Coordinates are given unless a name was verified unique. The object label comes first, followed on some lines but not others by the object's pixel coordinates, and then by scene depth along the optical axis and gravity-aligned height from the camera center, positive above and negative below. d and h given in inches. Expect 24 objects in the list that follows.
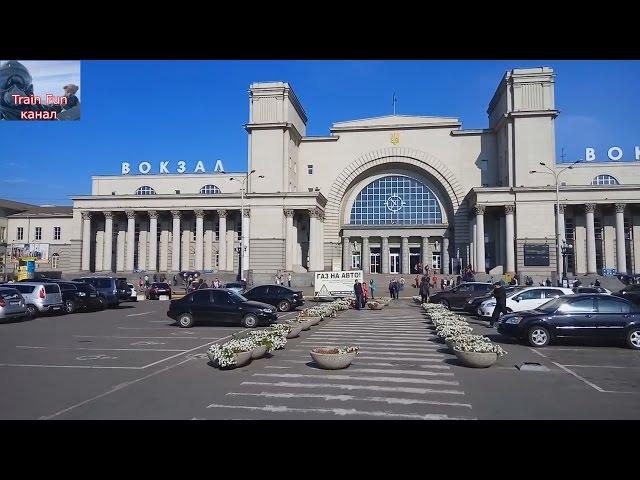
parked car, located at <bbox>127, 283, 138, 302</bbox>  1418.9 -86.8
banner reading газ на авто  1440.7 -55.9
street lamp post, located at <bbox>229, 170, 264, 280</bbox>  1988.7 +145.3
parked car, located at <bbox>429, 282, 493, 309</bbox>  1160.8 -70.0
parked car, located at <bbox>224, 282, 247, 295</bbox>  1406.7 -65.5
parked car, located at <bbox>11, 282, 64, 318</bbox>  970.1 -64.6
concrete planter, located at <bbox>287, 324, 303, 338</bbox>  668.1 -90.8
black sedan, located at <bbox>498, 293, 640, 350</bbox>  597.3 -69.0
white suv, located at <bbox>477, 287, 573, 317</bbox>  871.1 -58.2
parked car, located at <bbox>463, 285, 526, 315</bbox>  1032.0 -81.2
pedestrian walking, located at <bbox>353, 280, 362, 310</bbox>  1200.2 -70.1
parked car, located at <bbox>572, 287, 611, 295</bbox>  1083.3 -57.4
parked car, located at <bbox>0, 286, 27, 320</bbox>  856.9 -70.4
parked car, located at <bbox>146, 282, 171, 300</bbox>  1585.9 -86.4
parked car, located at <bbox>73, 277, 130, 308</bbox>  1194.0 -59.5
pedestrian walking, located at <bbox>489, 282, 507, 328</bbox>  778.2 -59.3
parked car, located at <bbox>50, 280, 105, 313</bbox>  1063.5 -71.6
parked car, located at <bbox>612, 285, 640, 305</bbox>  1035.9 -65.5
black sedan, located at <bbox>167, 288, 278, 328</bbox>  807.1 -74.7
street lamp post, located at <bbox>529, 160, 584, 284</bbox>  1832.9 +60.5
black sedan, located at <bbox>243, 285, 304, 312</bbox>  1160.8 -76.3
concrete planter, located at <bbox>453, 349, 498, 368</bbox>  458.0 -86.1
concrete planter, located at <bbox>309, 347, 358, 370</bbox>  442.0 -83.9
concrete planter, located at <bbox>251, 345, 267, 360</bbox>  487.7 -85.5
